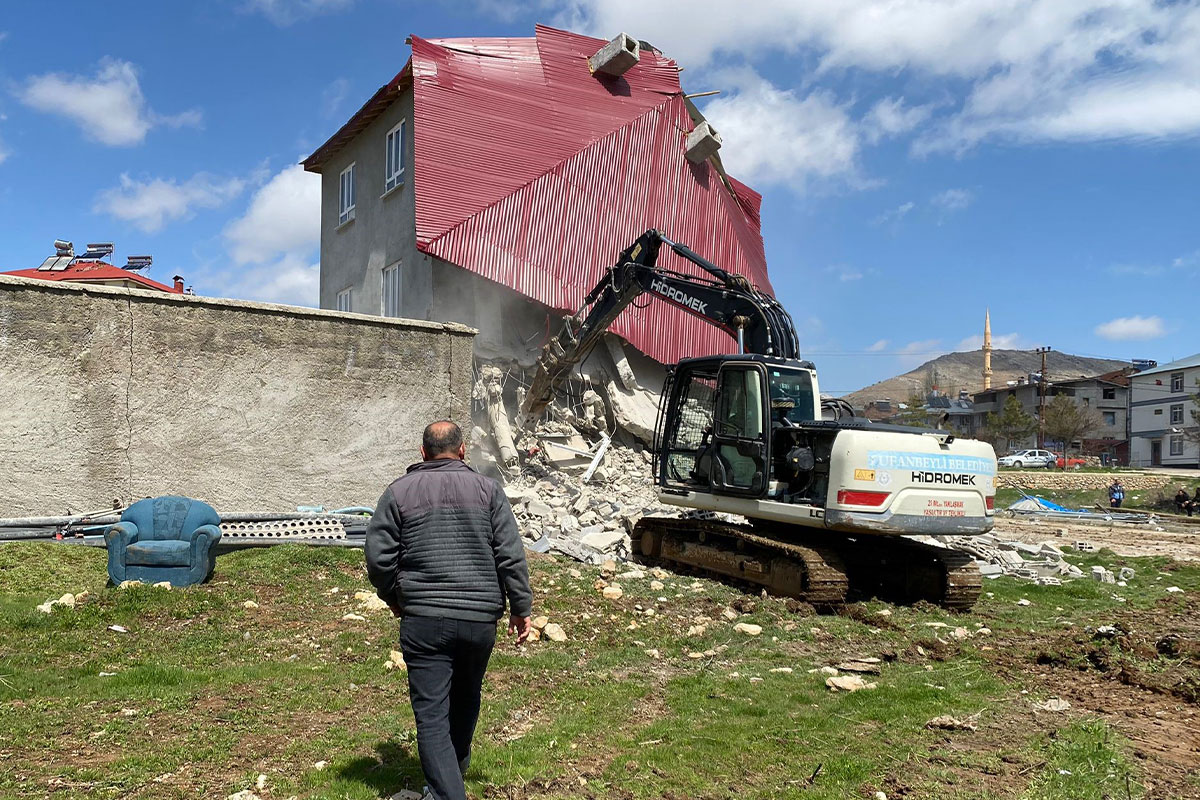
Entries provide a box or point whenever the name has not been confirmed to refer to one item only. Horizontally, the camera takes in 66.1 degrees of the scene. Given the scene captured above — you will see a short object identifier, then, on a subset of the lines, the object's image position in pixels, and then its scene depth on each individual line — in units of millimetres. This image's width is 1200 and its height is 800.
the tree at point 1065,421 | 62312
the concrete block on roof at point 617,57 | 21047
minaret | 113531
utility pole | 64500
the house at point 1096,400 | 73062
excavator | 9602
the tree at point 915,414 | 62969
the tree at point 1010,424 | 64250
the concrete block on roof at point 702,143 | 22562
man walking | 3992
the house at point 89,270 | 35531
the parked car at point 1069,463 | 54912
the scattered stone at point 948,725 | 5387
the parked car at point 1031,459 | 53000
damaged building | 18516
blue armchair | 8977
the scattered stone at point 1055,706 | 5891
